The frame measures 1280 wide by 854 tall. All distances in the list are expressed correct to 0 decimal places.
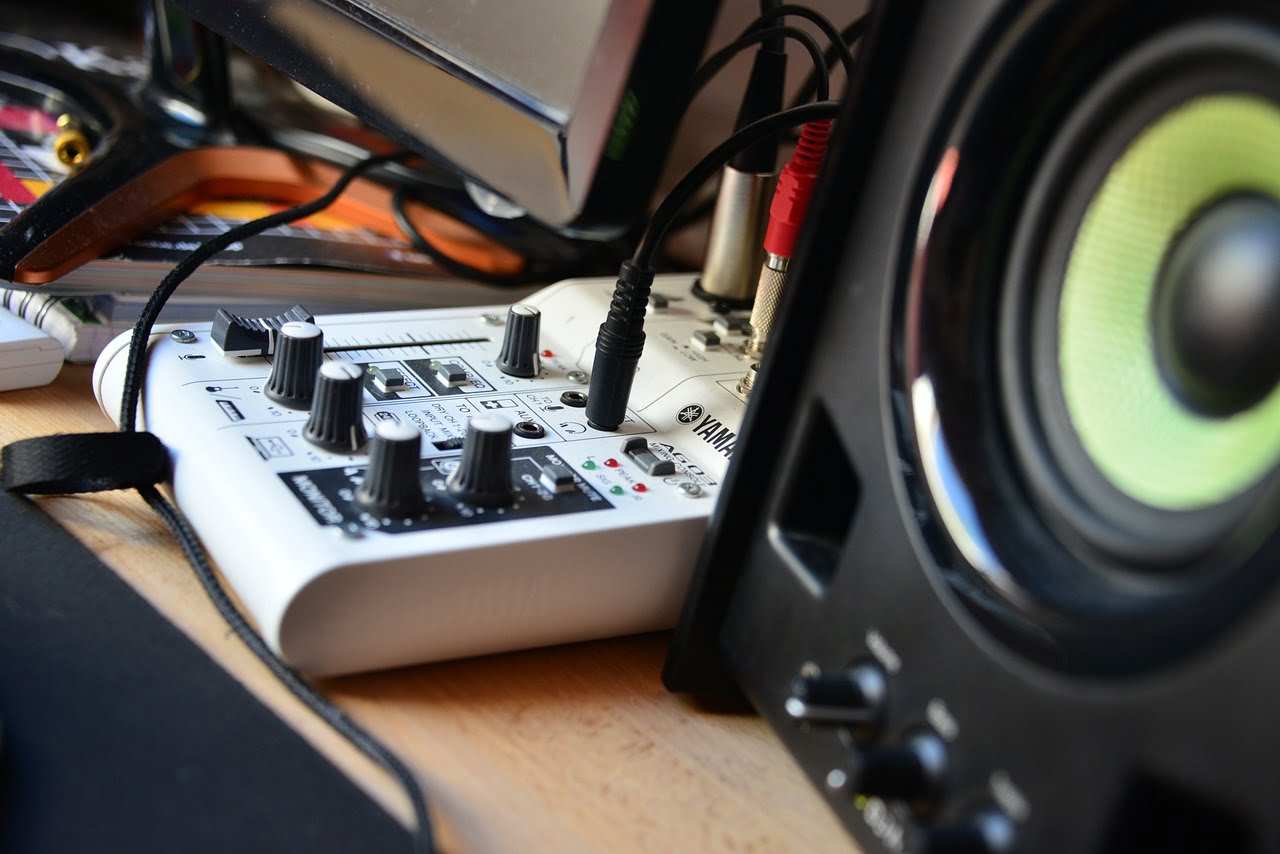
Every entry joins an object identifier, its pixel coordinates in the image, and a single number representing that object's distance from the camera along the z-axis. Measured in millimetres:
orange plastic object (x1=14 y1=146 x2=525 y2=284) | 771
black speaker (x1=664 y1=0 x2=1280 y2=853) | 327
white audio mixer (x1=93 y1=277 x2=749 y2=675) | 485
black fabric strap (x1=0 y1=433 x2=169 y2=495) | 568
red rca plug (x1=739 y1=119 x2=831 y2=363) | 624
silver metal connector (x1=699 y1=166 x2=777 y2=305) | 755
